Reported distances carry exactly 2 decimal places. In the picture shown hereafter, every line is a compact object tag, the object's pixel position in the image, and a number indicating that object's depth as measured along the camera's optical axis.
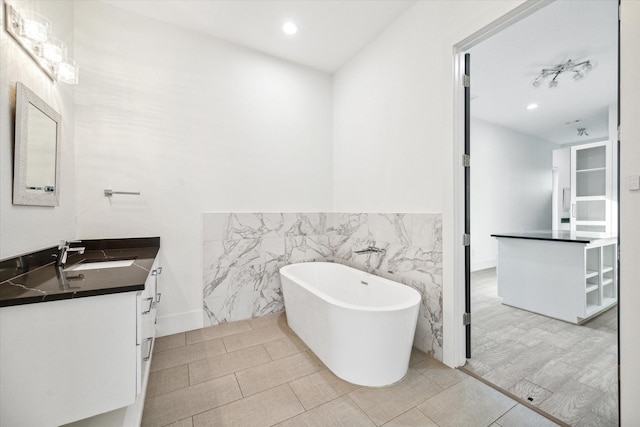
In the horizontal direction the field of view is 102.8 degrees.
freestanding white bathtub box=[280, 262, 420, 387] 1.71
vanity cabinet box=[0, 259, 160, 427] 1.01
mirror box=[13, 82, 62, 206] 1.38
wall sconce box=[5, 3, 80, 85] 1.35
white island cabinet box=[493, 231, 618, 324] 2.73
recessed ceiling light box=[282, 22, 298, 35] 2.54
